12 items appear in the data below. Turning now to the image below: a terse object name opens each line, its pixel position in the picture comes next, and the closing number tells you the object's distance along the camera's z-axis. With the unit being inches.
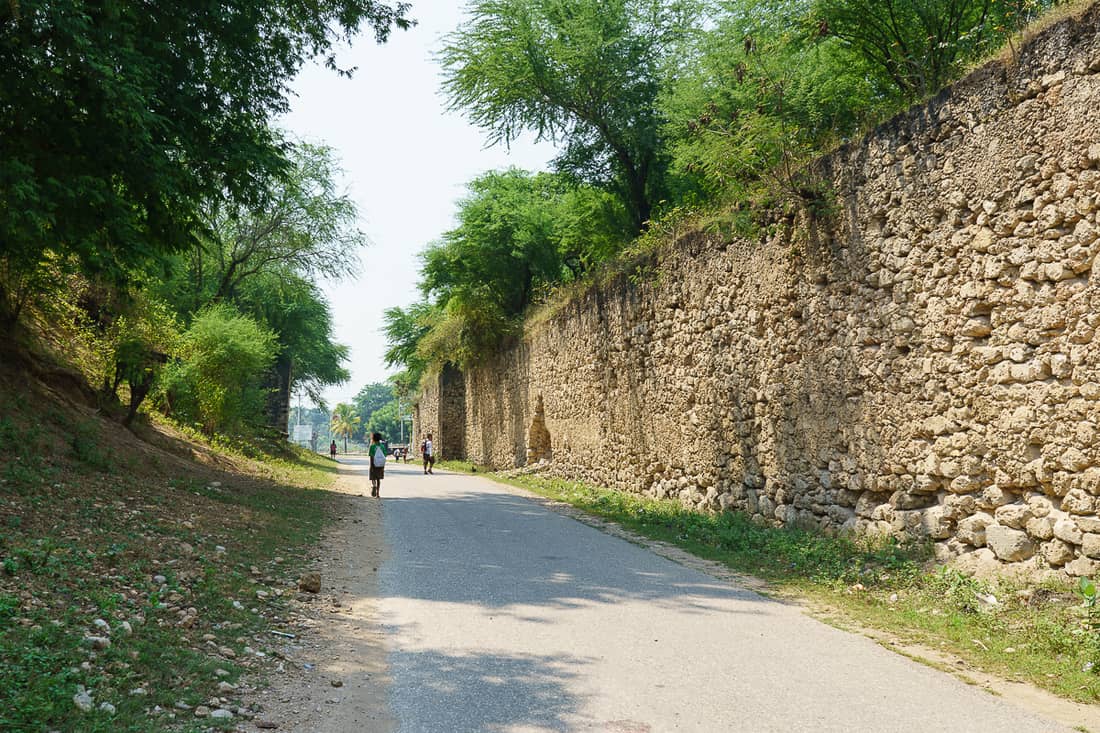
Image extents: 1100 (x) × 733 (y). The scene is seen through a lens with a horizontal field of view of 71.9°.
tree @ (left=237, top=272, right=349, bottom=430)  1244.5
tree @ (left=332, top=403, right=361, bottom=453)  4608.8
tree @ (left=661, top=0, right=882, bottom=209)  416.8
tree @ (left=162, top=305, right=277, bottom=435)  773.3
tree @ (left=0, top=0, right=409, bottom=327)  304.2
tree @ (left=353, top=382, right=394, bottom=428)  6648.6
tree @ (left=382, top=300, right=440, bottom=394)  1594.5
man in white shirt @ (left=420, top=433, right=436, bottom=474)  1104.8
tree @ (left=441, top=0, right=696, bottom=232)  724.7
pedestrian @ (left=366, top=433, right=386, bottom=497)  686.7
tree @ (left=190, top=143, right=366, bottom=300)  1047.6
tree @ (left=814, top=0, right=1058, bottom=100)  446.3
